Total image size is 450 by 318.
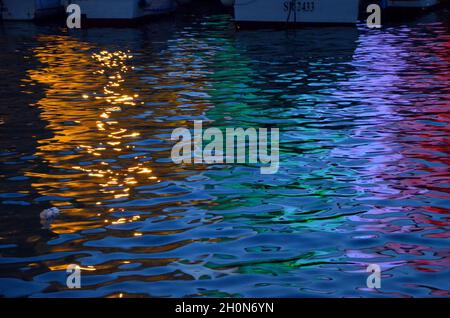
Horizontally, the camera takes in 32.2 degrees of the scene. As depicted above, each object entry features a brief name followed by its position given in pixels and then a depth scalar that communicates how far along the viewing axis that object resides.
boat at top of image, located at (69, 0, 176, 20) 42.62
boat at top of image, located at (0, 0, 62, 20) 45.66
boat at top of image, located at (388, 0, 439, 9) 46.59
